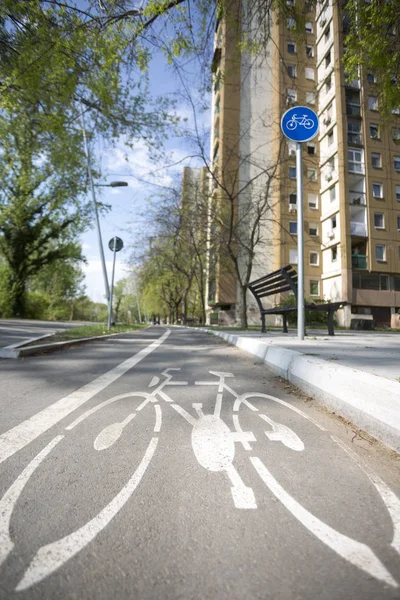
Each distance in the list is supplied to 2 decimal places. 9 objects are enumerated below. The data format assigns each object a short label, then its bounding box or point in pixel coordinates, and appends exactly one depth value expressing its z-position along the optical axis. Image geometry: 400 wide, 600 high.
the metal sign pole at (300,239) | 6.53
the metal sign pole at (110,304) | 15.35
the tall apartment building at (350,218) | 29.73
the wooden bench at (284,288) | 8.02
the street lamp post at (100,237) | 15.04
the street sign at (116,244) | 17.38
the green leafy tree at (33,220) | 12.91
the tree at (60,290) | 45.98
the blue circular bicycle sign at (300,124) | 6.81
